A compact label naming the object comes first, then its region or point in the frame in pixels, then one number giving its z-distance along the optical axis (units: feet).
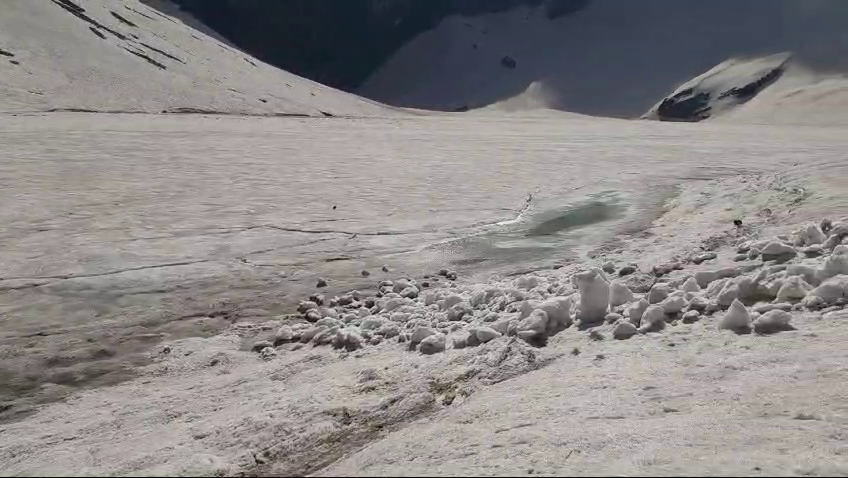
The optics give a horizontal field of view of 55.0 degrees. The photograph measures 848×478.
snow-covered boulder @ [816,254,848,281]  17.58
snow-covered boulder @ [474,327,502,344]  17.24
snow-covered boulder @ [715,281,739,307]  17.37
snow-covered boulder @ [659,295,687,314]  17.40
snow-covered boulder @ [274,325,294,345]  19.74
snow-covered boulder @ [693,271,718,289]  19.30
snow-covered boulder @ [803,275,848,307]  16.69
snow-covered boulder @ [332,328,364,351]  18.49
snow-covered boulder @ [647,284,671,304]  18.17
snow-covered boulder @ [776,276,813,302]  17.16
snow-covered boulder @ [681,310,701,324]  16.94
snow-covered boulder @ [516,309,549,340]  17.07
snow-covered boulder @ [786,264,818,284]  17.76
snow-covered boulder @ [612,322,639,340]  16.60
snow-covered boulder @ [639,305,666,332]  16.77
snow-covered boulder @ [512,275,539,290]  21.11
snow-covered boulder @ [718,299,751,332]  16.03
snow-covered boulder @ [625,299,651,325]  17.17
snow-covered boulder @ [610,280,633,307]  18.31
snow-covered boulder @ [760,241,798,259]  20.63
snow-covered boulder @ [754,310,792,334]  15.75
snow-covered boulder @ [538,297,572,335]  17.67
